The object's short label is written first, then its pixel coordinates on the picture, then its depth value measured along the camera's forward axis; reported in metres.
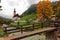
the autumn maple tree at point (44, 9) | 14.30
